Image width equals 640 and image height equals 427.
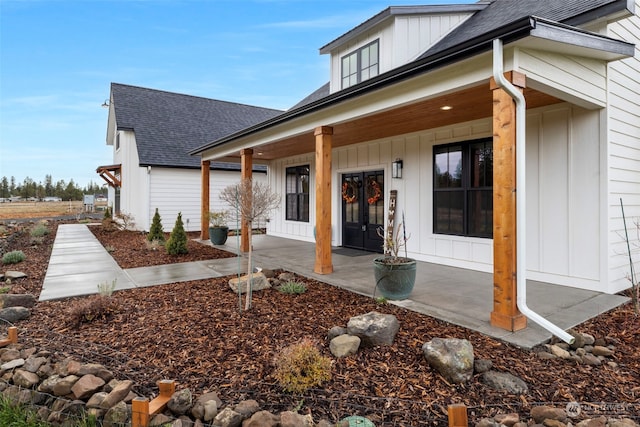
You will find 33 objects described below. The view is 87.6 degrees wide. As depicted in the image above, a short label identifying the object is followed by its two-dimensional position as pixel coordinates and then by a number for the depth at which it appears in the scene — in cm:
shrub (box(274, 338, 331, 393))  235
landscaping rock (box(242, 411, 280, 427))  196
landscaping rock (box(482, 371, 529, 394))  237
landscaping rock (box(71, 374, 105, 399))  229
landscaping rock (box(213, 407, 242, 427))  200
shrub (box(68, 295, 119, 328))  368
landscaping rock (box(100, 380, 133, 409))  219
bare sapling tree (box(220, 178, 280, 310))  459
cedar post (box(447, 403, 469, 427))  189
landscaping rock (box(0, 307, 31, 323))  377
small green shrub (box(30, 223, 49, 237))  1071
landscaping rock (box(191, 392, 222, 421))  211
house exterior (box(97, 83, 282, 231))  1372
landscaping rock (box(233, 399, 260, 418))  209
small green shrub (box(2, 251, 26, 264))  691
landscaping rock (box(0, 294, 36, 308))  415
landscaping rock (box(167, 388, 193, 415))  214
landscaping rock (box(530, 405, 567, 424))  201
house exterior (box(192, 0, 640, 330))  340
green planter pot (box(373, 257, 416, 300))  428
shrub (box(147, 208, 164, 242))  938
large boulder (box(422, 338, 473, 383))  248
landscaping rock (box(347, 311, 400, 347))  303
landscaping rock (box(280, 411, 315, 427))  193
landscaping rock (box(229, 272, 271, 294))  473
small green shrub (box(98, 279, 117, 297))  420
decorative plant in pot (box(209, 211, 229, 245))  965
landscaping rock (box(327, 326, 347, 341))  317
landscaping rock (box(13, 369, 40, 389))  250
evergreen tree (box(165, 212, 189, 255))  785
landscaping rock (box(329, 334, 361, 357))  289
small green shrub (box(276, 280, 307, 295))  477
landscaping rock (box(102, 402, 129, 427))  206
